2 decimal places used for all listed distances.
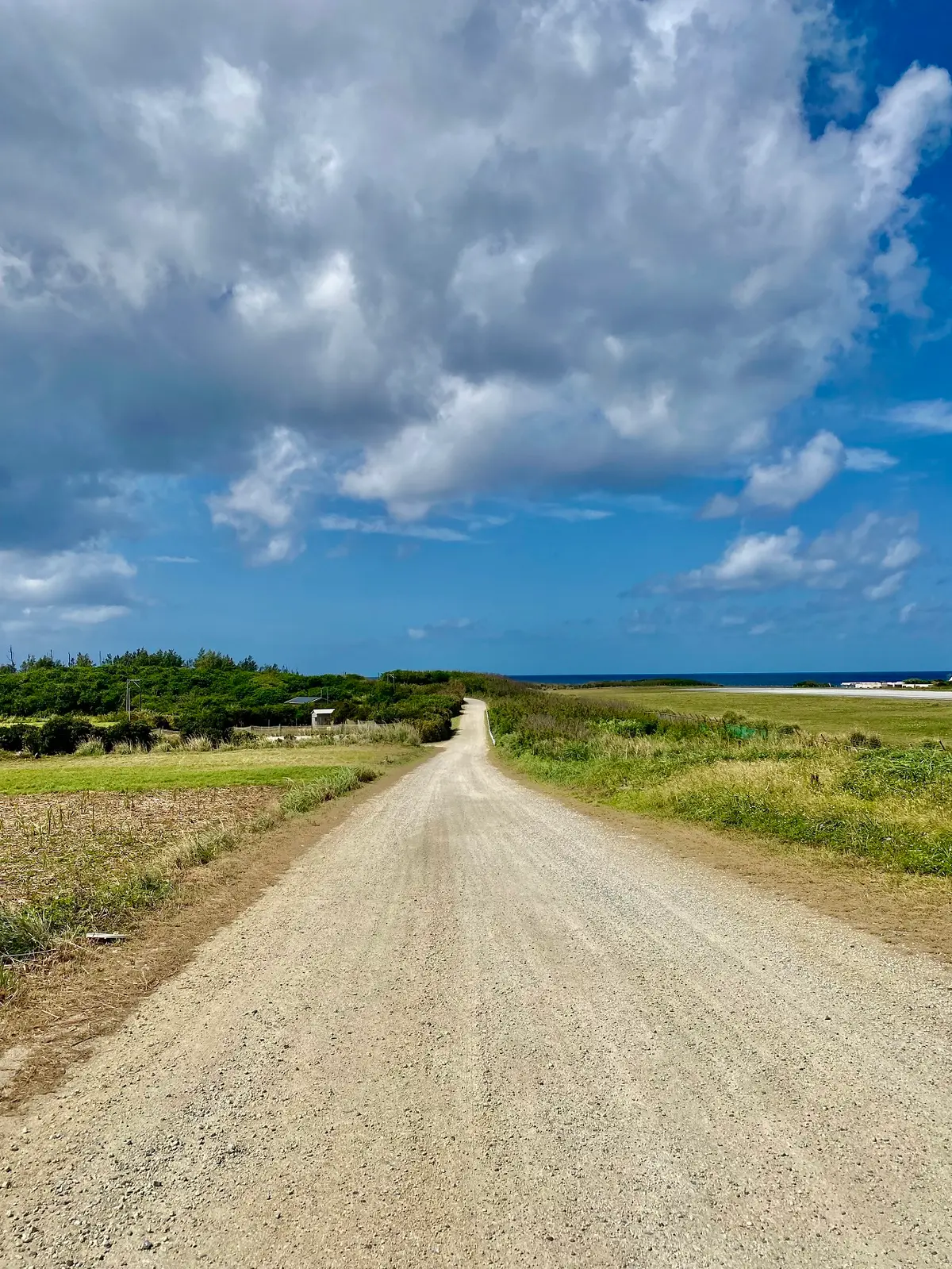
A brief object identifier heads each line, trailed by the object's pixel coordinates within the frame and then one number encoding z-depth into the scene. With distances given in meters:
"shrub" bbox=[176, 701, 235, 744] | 55.97
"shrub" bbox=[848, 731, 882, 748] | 30.39
